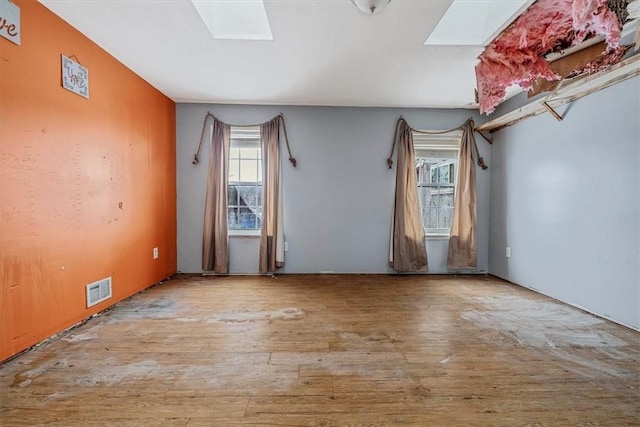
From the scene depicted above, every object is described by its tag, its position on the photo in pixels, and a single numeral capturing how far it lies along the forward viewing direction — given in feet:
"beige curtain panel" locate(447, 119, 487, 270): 13.35
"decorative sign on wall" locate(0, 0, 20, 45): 5.75
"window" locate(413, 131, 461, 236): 14.02
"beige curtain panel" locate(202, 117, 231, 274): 12.98
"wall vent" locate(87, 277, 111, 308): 8.16
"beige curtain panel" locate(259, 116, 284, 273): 12.98
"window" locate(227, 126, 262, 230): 13.69
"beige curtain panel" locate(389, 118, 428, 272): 13.32
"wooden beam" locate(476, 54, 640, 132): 7.29
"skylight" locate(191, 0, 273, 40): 7.45
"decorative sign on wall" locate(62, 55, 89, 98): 7.27
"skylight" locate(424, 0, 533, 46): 7.29
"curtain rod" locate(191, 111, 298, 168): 13.28
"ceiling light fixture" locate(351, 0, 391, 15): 6.10
